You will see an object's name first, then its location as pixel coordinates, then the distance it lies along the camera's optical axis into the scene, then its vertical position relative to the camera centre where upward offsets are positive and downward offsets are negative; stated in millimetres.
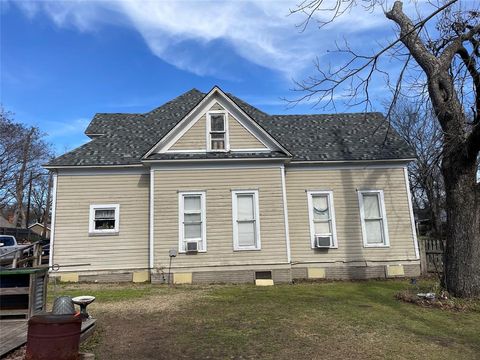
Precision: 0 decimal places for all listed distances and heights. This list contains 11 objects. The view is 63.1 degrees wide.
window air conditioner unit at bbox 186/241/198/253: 13219 +53
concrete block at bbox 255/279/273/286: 13067 -1201
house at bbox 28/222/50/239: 63881 +4339
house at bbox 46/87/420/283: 13453 +1404
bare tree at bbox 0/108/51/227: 38375 +10462
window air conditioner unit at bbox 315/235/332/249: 14109 +59
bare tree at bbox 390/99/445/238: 26812 +7296
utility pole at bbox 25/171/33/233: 54794 +9097
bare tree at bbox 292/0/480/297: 9570 +2212
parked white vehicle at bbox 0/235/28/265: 19206 +613
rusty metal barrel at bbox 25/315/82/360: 4879 -1047
